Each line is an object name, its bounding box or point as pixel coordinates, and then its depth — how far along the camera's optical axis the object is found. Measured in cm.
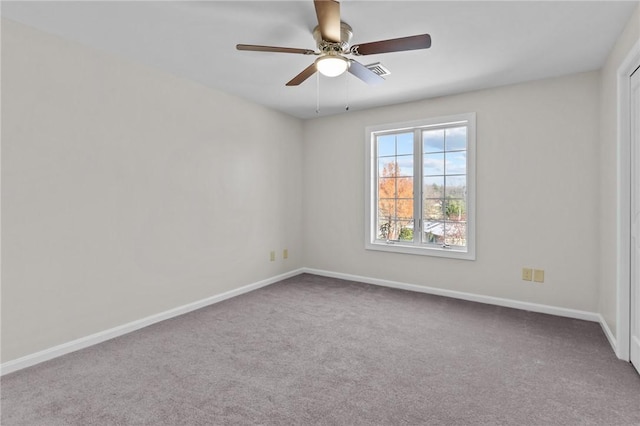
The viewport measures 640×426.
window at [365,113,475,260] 379
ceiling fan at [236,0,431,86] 182
